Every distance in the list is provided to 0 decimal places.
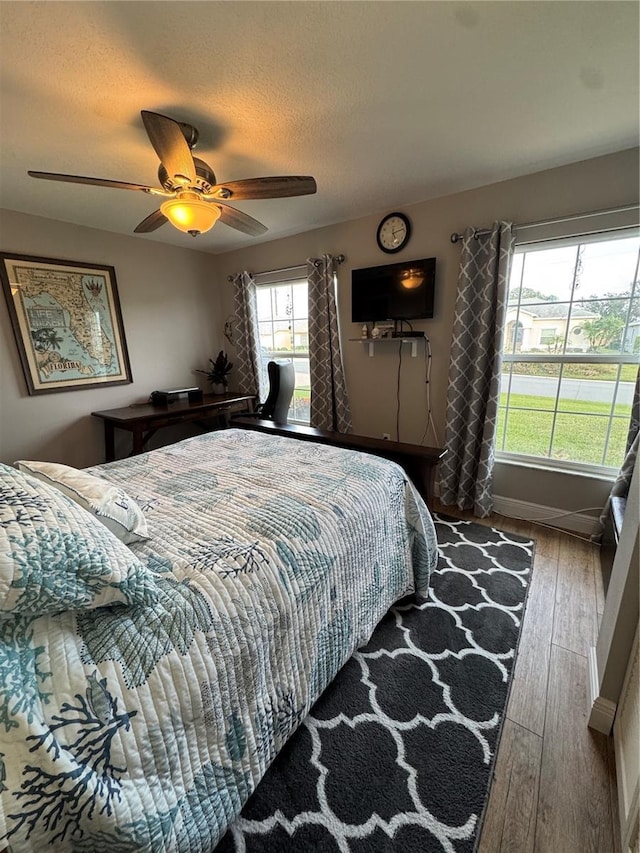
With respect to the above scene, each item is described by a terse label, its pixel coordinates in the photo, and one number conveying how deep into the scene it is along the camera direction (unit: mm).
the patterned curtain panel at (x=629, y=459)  2045
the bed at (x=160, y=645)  623
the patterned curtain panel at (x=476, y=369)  2381
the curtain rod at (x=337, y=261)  3107
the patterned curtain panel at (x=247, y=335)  3791
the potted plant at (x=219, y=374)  4090
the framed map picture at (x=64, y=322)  2764
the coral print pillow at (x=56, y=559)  664
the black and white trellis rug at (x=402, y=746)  971
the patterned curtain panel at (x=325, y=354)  3174
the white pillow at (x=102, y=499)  1046
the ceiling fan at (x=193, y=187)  1537
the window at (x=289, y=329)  3678
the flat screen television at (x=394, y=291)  2699
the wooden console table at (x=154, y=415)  2937
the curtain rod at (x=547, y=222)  2031
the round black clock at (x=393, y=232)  2781
